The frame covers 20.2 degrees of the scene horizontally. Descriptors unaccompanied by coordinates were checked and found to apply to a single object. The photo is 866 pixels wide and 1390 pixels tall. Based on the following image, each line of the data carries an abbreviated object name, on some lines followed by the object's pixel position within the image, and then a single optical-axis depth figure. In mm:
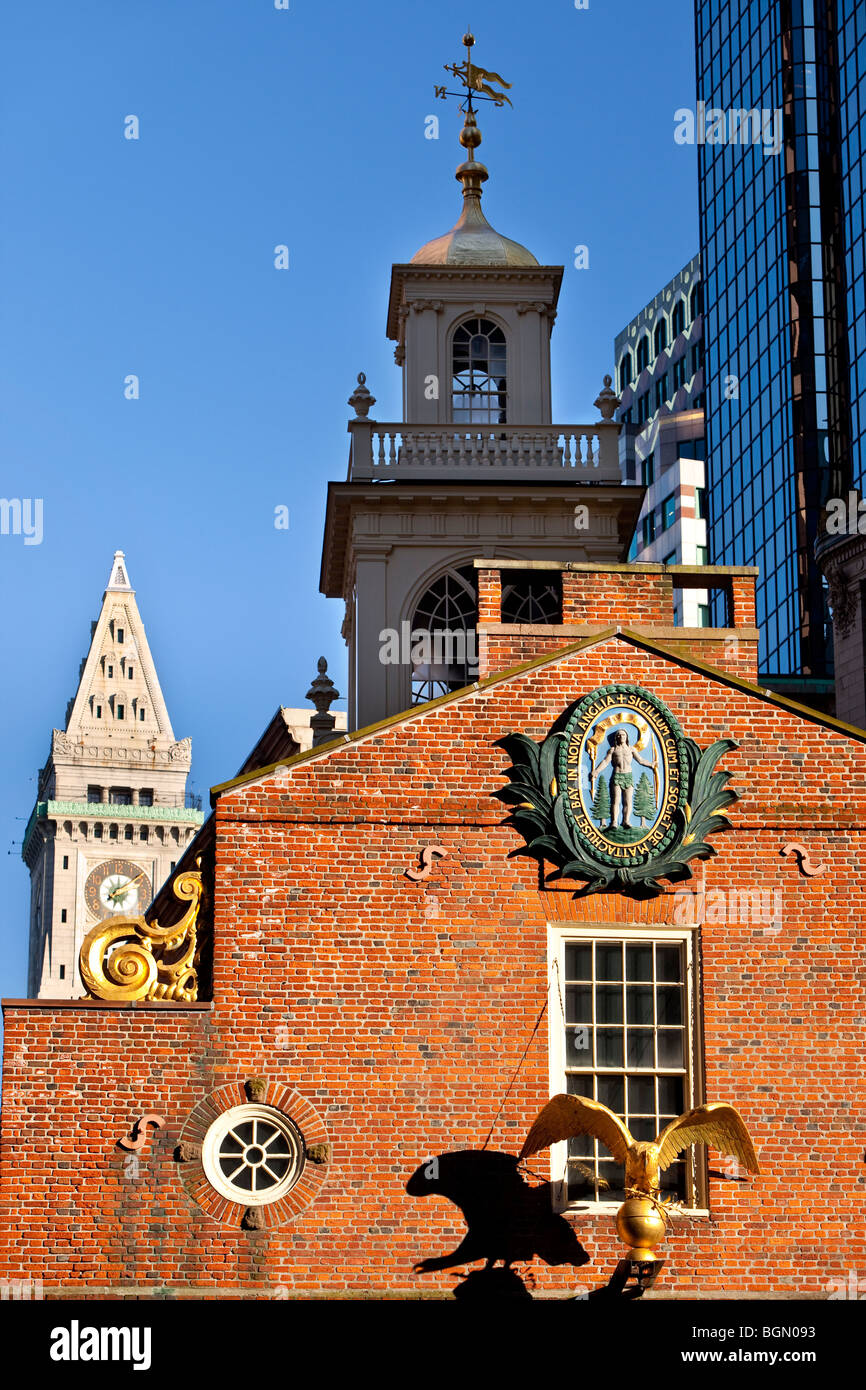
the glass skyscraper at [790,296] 114500
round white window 28000
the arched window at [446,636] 41375
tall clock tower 181250
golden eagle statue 27516
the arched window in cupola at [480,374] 45406
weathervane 48656
